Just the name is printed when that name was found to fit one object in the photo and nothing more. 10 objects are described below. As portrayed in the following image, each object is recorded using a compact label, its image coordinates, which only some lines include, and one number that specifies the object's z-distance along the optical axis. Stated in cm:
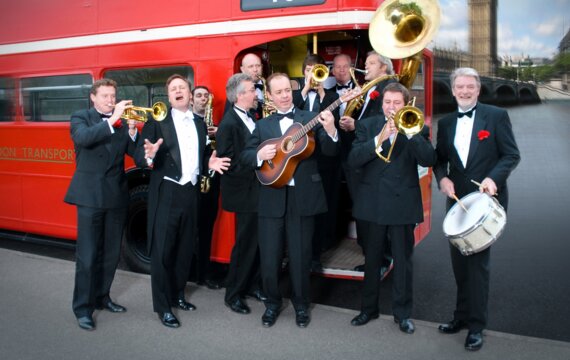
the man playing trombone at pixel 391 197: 366
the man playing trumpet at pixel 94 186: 388
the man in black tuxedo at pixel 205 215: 460
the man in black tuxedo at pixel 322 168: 452
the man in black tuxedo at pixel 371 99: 424
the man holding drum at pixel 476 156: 342
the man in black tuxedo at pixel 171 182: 391
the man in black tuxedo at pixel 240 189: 403
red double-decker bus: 457
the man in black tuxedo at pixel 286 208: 380
